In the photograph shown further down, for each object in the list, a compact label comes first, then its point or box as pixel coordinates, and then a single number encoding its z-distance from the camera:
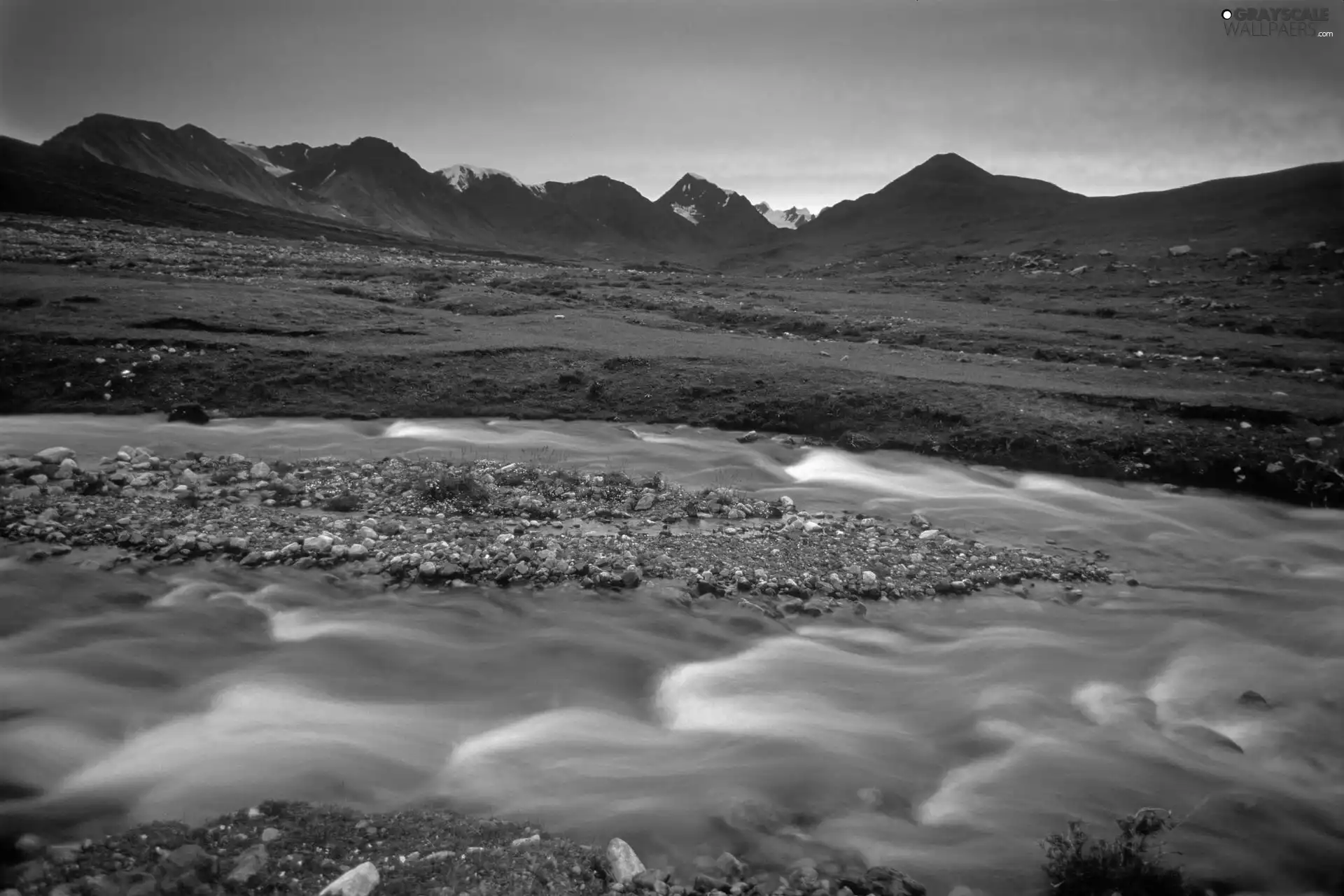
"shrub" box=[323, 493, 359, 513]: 13.26
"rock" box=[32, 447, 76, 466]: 14.62
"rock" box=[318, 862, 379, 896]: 5.41
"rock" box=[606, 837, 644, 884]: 6.07
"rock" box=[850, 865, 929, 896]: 6.16
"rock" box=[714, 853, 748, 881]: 6.22
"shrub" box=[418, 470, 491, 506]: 13.73
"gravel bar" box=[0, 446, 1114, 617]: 11.36
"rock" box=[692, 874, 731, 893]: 6.00
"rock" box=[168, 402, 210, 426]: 18.70
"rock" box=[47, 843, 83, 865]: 5.78
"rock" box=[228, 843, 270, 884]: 5.52
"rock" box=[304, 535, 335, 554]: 11.43
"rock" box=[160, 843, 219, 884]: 5.50
